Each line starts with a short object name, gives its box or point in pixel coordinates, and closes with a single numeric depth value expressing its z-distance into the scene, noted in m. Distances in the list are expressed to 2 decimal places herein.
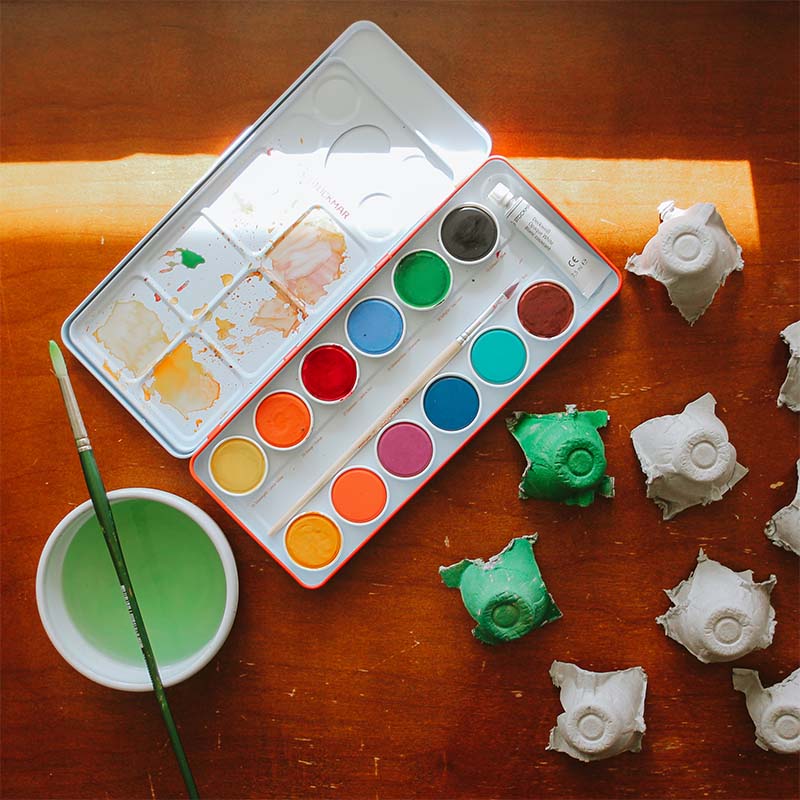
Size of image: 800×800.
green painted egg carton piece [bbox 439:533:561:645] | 0.85
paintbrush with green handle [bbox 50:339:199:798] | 0.80
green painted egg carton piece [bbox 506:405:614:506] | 0.86
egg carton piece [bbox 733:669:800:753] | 0.86
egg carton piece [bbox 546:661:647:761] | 0.85
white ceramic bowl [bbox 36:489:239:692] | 0.84
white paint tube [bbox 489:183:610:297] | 0.87
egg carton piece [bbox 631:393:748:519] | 0.85
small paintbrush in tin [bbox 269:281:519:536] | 0.88
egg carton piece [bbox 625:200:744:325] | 0.84
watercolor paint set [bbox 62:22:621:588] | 0.88
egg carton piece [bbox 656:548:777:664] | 0.85
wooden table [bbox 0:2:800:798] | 0.91
